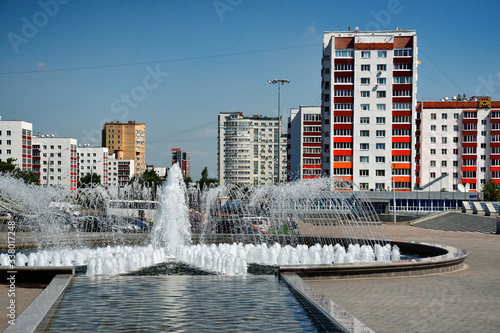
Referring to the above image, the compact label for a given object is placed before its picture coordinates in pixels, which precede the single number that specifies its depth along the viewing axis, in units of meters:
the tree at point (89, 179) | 127.01
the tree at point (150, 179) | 110.88
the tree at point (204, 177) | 135.68
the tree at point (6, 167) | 81.88
